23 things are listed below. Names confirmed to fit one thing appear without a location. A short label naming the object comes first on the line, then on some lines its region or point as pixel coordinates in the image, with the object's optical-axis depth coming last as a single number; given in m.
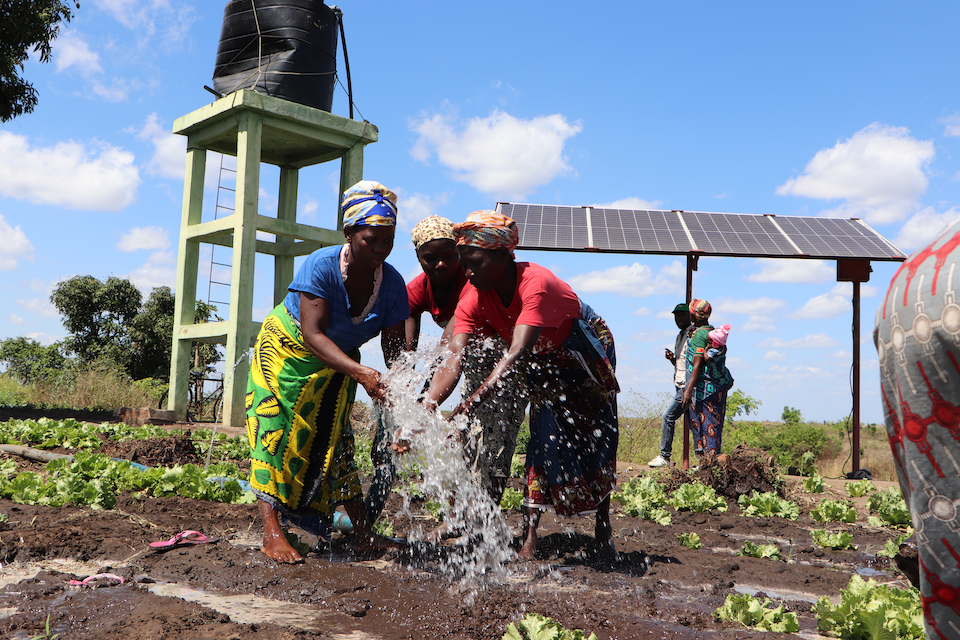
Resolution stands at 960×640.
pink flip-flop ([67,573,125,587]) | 3.06
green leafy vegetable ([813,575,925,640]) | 2.70
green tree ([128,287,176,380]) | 22.41
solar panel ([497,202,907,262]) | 8.72
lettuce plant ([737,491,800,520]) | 6.11
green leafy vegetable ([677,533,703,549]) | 4.68
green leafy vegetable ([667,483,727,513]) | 6.11
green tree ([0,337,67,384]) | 23.33
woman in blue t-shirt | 3.65
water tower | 13.70
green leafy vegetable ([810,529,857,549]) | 4.85
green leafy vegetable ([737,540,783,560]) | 4.46
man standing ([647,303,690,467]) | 8.19
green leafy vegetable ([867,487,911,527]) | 5.74
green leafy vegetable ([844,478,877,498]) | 7.32
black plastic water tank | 14.38
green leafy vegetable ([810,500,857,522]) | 5.98
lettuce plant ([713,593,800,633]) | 2.89
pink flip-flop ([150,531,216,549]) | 3.75
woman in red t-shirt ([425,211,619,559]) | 3.68
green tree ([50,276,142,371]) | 22.58
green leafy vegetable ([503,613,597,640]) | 2.52
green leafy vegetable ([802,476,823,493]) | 7.53
